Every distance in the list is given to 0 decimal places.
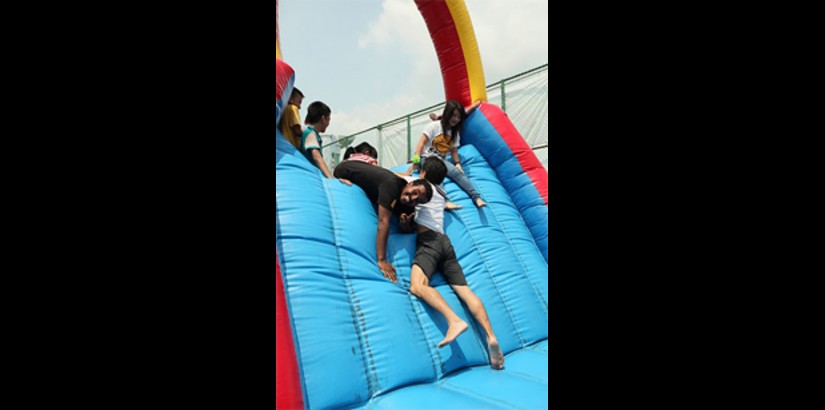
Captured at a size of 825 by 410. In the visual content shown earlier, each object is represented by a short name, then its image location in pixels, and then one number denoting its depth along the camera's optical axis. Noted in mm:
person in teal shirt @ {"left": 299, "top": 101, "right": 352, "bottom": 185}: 1986
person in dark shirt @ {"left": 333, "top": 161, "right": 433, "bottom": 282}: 1653
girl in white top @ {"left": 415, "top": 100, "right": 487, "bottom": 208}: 2629
